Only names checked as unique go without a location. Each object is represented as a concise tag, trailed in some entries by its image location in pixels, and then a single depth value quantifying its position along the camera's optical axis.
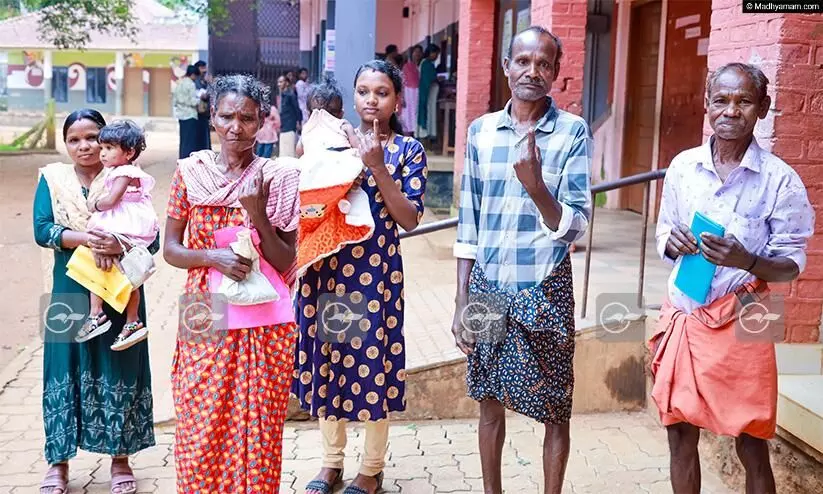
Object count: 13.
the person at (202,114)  13.64
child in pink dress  3.47
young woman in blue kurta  3.36
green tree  17.28
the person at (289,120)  14.84
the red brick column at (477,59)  9.66
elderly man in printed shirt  2.76
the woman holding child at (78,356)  3.53
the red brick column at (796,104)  3.70
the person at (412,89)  13.29
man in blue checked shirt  2.96
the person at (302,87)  15.32
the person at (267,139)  14.84
